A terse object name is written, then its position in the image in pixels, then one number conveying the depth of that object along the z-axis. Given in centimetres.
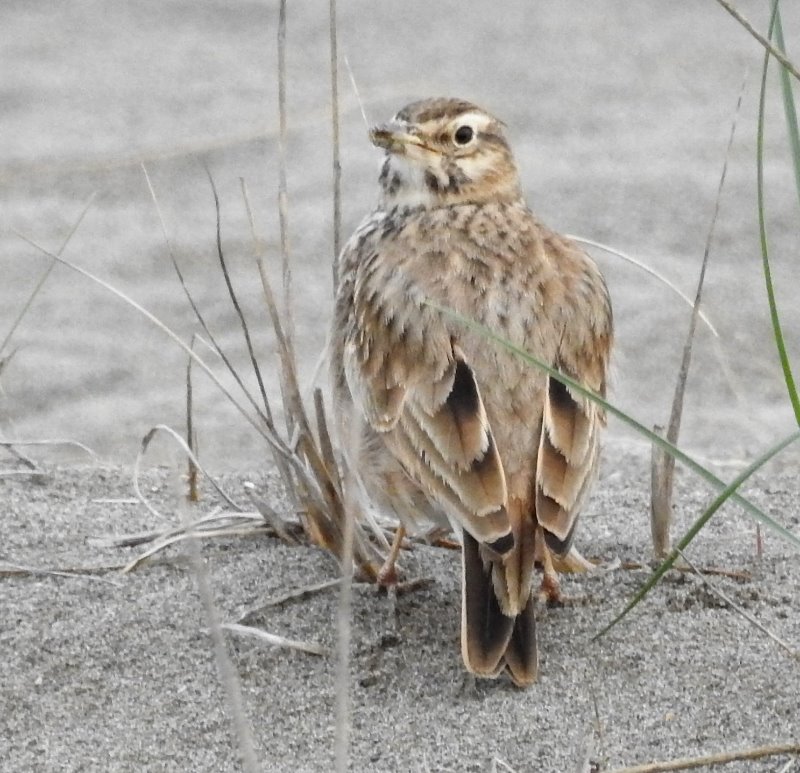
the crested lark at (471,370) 686
